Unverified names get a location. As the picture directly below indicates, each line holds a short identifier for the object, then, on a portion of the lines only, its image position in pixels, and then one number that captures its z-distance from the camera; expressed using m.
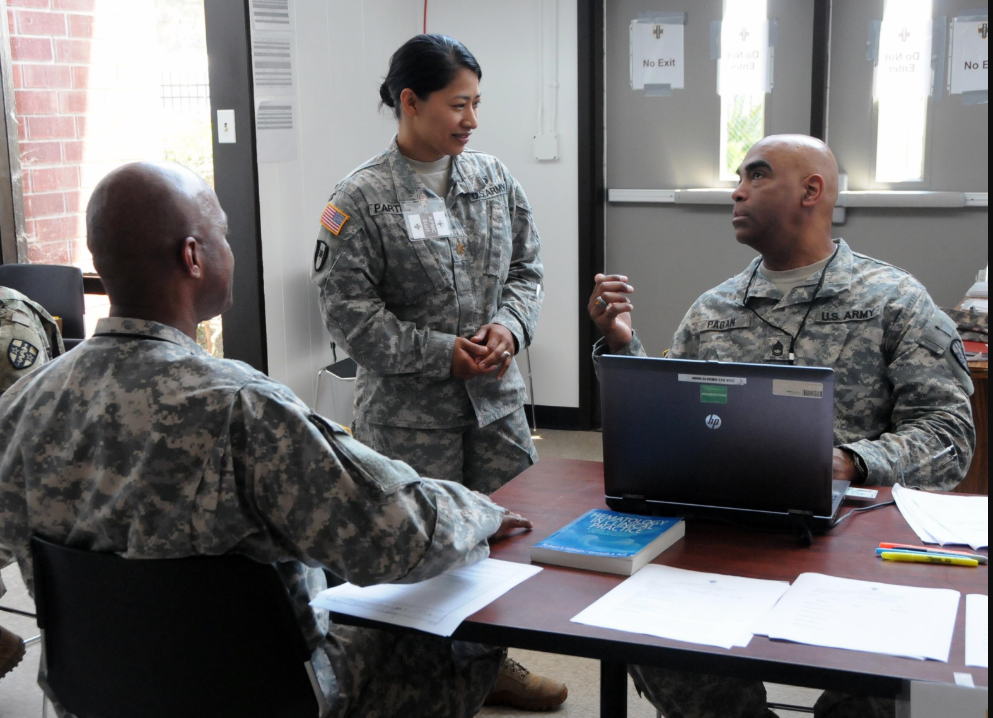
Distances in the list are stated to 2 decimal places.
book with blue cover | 1.51
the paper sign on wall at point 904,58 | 4.10
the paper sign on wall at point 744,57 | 4.37
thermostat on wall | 4.68
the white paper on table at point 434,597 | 1.36
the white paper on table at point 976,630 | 1.20
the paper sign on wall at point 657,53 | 4.49
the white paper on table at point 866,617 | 1.24
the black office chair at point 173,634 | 1.24
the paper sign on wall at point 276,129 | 3.72
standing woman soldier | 2.43
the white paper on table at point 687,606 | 1.29
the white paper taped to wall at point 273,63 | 3.67
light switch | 3.69
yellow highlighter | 1.50
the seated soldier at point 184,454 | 1.27
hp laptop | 1.54
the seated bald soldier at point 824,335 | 1.87
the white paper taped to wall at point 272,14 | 3.63
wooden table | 1.19
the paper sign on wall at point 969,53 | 4.02
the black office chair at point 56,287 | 3.51
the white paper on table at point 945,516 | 1.59
